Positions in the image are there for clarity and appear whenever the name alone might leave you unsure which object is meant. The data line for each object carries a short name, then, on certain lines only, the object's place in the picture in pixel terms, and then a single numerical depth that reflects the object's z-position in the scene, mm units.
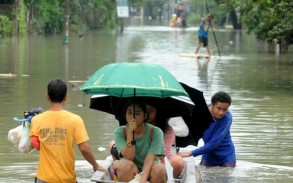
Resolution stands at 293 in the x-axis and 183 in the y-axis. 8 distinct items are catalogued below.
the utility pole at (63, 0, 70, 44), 72144
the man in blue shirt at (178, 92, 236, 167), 17966
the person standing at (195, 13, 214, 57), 60305
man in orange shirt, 13200
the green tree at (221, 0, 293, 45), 40585
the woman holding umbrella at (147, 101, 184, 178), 15993
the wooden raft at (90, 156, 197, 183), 14173
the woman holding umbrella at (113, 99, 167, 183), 14409
